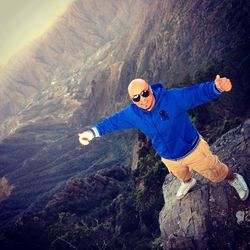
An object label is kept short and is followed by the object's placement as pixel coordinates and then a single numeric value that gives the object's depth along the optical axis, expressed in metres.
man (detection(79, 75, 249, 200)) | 3.54
